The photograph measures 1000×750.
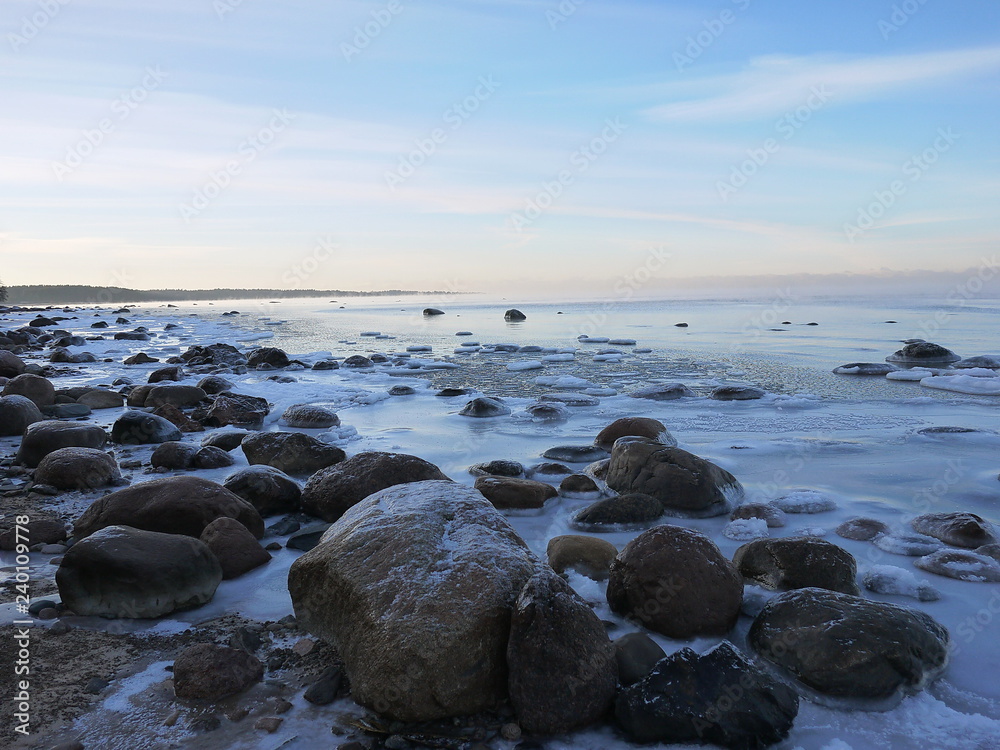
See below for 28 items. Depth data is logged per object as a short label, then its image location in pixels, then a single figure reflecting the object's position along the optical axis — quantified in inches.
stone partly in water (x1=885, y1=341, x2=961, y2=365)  487.9
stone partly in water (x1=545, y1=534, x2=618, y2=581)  139.3
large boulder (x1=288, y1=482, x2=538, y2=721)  93.8
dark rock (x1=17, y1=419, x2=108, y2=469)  220.2
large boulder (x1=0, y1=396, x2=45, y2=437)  267.6
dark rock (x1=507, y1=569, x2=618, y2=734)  91.6
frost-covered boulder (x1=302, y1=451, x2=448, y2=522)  175.3
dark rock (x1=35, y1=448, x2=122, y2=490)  193.9
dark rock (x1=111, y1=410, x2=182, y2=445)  259.9
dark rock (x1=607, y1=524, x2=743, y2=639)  116.6
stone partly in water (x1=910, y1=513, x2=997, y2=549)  153.3
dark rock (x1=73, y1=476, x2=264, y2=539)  149.9
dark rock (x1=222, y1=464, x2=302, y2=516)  177.5
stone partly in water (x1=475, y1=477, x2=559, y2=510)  181.3
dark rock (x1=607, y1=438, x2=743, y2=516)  179.3
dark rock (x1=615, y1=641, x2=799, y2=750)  89.7
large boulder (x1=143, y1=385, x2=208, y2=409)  343.0
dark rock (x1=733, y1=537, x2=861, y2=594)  130.0
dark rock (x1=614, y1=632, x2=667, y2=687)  100.9
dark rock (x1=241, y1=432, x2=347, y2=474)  221.9
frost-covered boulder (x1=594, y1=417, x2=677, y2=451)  252.1
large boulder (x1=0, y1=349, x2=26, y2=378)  454.6
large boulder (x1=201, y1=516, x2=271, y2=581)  139.4
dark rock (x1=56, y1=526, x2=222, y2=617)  119.8
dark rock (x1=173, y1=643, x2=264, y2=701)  96.7
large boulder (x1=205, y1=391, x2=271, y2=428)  306.0
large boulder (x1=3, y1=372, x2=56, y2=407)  320.5
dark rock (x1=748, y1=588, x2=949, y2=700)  99.9
